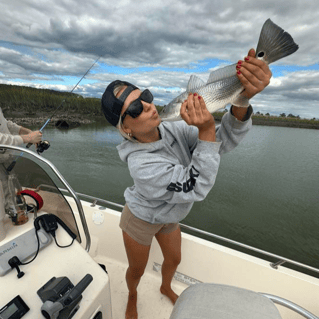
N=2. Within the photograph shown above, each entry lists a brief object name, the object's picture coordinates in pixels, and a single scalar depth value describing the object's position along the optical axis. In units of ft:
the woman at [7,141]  4.58
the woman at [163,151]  3.90
